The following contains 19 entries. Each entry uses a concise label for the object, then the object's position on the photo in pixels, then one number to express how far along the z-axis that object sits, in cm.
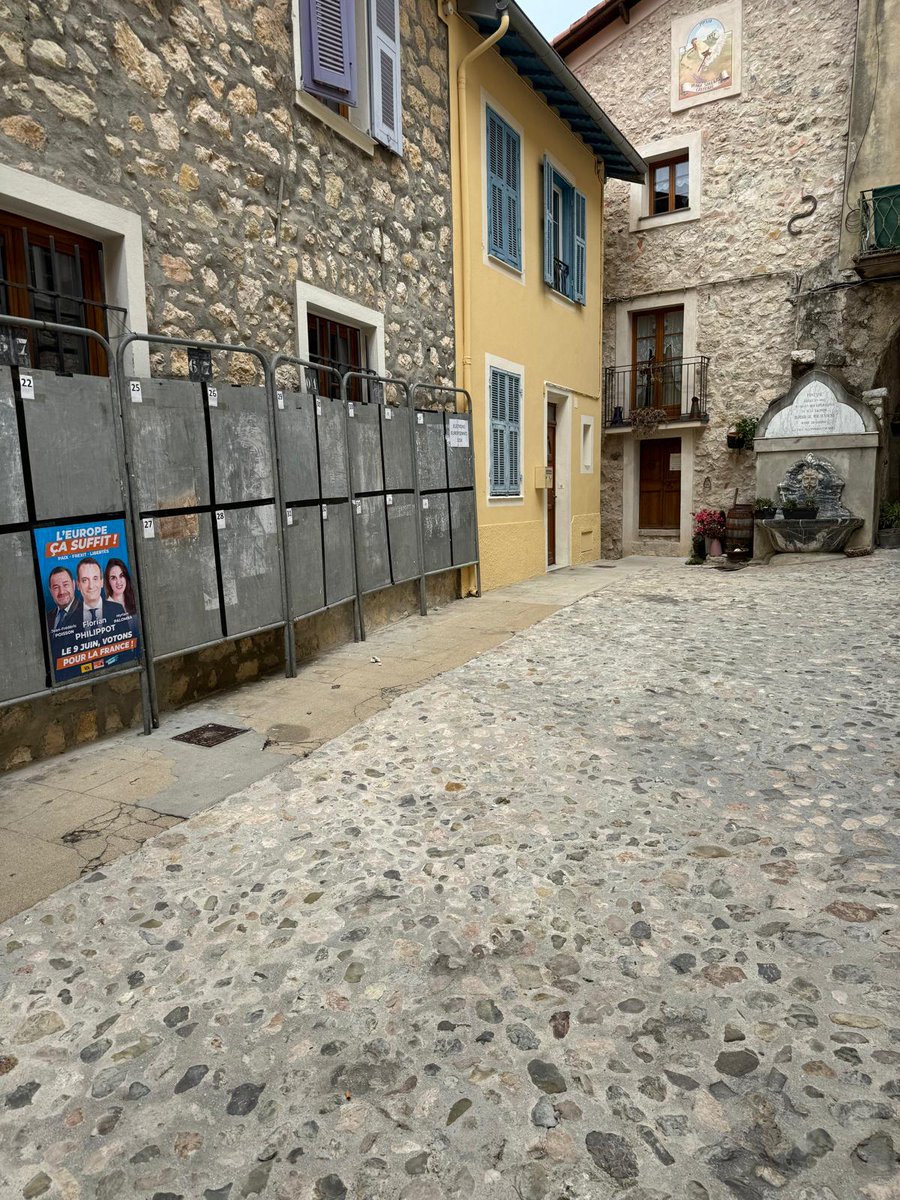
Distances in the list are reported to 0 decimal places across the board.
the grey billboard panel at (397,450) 638
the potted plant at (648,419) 1351
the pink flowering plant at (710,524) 1271
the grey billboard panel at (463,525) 770
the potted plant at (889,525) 1195
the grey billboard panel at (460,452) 758
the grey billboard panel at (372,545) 599
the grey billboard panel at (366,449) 591
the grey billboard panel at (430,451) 697
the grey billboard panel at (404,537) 650
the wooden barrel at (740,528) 1223
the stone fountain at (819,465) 1125
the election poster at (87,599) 336
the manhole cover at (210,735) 384
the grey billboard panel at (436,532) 714
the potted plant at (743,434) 1298
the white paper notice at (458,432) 757
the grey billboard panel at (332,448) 536
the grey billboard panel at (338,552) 542
